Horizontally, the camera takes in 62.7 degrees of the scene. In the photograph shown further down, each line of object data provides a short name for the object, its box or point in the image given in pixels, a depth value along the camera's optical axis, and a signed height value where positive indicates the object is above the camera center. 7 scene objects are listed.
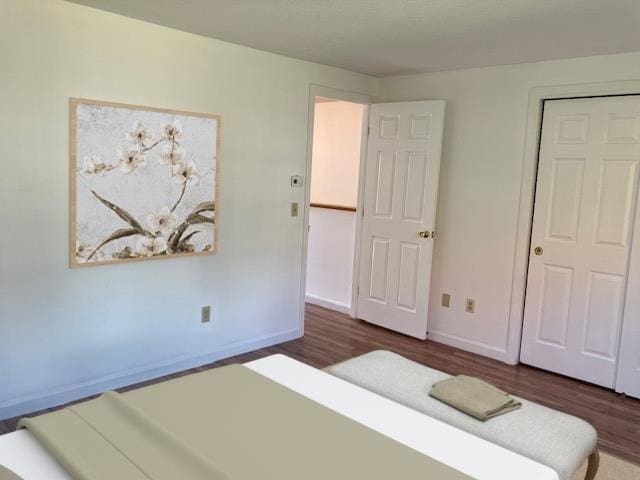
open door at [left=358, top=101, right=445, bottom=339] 4.26 -0.21
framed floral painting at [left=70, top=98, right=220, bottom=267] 2.92 -0.05
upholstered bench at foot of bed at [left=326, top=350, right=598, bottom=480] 1.92 -0.90
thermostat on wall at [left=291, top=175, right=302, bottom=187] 4.08 +0.01
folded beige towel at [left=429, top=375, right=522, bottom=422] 2.12 -0.86
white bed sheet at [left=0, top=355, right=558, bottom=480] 1.60 -0.87
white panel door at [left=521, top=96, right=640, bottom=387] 3.44 -0.25
